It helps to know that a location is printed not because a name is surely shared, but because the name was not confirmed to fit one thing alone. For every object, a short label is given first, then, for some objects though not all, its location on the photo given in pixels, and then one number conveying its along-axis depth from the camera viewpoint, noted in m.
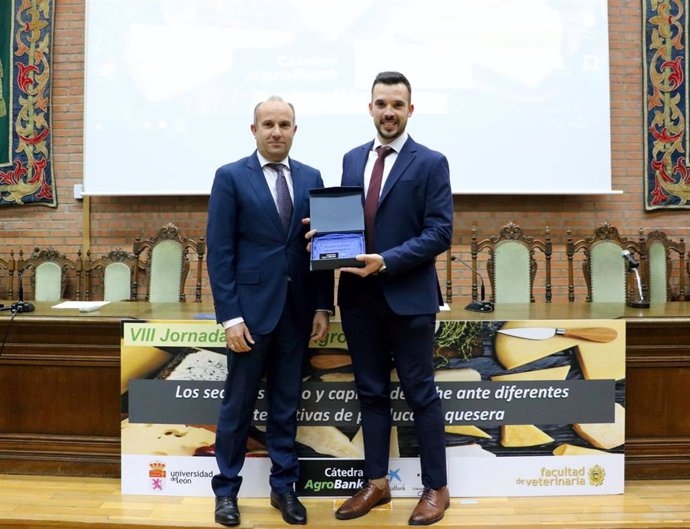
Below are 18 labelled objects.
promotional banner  2.70
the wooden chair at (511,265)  4.87
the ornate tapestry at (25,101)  5.49
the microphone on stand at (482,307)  2.97
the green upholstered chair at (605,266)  4.80
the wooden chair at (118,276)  5.08
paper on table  3.01
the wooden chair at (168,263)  4.90
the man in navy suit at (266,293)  2.37
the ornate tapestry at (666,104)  5.36
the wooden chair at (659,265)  5.05
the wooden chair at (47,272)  5.27
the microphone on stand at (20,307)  2.97
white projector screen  5.16
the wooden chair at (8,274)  5.30
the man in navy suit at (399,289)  2.36
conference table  2.82
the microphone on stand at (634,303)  3.01
